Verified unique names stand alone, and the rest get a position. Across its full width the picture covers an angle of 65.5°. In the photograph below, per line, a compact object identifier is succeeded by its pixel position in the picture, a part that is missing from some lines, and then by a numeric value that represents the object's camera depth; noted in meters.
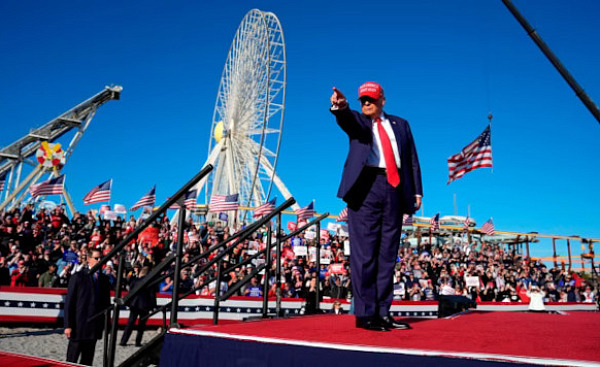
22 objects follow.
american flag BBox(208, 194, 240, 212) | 17.67
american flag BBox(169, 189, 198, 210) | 17.69
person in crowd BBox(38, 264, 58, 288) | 10.17
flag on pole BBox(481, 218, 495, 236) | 20.34
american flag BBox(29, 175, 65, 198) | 14.96
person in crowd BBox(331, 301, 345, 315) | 10.32
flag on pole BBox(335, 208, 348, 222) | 17.73
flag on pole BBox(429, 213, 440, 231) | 19.98
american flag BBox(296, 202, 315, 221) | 17.70
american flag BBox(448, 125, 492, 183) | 13.60
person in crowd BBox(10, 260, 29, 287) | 10.15
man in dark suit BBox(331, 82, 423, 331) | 2.96
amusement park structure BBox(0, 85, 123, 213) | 26.38
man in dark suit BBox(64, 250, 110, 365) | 4.54
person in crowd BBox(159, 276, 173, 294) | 10.71
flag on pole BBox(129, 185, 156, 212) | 16.27
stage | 1.88
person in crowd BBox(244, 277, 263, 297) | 11.62
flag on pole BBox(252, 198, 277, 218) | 18.09
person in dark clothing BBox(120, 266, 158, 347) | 7.79
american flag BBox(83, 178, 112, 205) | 15.80
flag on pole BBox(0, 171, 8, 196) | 14.94
